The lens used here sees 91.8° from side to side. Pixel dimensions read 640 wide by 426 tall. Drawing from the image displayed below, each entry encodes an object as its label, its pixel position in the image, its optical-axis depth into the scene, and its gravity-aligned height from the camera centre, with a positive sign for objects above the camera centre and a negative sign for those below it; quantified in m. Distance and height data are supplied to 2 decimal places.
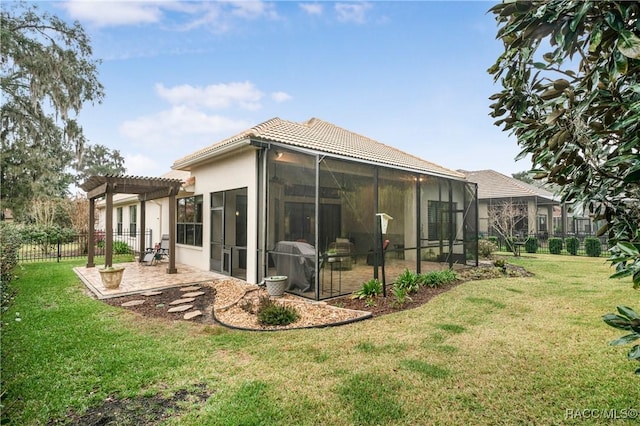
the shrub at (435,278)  8.16 -1.54
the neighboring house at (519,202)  20.89 +1.37
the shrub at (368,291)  6.86 -1.55
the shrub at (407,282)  7.39 -1.49
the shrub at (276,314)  5.30 -1.63
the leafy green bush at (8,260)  6.80 -1.00
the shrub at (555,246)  16.25 -1.31
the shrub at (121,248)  16.47 -1.42
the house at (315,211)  6.91 +0.27
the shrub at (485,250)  13.53 -1.26
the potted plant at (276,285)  6.88 -1.43
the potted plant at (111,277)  7.48 -1.34
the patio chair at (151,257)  11.80 -1.37
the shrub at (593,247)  14.57 -1.23
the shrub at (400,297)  6.35 -1.61
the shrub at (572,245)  15.42 -1.20
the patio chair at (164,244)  13.17 -0.97
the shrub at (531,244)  16.95 -1.26
